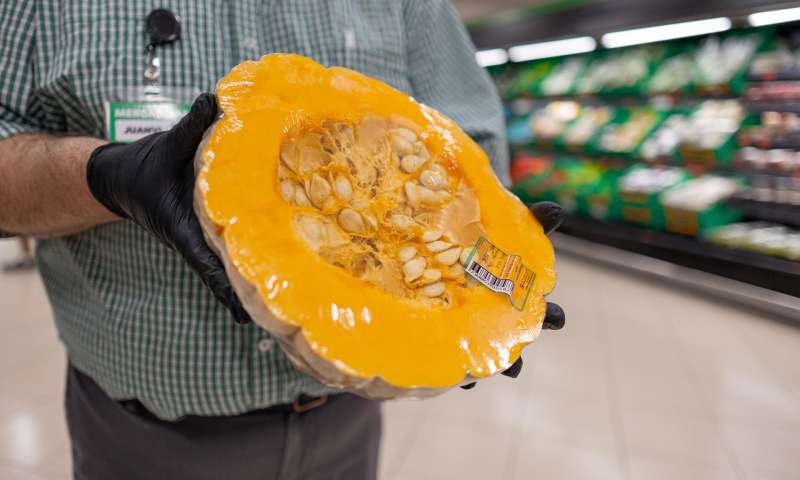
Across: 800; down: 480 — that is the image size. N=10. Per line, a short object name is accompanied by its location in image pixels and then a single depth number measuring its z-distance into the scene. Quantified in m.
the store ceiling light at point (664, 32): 3.56
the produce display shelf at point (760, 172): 3.28
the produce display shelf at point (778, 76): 3.16
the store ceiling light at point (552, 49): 4.72
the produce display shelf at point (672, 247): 3.30
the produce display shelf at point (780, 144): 3.14
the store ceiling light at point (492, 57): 5.77
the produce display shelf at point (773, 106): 3.12
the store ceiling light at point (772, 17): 2.88
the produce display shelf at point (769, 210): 3.19
